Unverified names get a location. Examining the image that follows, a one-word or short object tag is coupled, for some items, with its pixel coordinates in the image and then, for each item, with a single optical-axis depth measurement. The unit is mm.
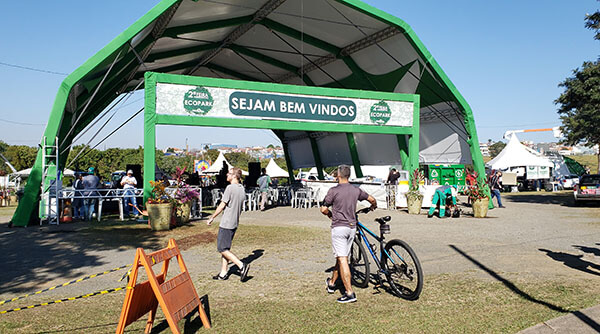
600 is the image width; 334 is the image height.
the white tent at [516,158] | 33125
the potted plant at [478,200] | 14570
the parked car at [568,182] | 34312
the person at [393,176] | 17859
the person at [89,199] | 13963
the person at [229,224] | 6258
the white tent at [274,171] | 34491
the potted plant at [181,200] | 12402
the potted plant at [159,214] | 11375
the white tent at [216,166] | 35188
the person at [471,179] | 15798
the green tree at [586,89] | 17614
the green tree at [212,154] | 86525
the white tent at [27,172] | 28744
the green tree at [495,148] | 136888
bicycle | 5070
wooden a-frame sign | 3654
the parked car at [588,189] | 18203
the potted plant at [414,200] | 15531
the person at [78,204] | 14047
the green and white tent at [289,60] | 13961
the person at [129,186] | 13898
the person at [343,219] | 5168
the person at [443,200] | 14492
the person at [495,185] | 18094
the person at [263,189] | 17078
